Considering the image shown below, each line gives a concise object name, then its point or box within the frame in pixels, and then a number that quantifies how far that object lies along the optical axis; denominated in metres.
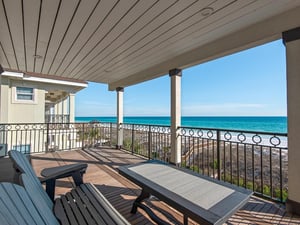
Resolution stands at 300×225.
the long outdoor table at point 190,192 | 1.12
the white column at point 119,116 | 6.00
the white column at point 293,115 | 2.04
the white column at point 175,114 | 3.70
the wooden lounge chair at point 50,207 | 0.92
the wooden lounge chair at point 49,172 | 1.51
